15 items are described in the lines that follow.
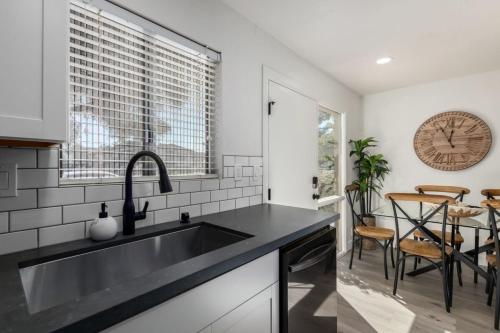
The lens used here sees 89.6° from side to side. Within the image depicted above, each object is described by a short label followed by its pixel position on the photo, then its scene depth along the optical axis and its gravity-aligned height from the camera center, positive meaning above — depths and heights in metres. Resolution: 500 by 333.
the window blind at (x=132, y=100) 1.12 +0.36
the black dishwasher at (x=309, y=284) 1.12 -0.59
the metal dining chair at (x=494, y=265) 1.94 -0.83
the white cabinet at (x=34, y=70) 0.70 +0.29
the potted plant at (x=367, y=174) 3.63 -0.11
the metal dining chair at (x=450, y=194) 2.61 -0.35
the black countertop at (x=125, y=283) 0.53 -0.32
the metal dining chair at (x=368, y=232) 2.82 -0.77
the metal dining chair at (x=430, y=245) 2.22 -0.77
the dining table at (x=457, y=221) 2.34 -0.52
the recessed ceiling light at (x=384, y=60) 2.68 +1.16
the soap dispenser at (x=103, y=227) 1.04 -0.26
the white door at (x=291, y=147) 2.18 +0.19
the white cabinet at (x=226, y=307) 0.68 -0.45
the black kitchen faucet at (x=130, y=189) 1.11 -0.10
